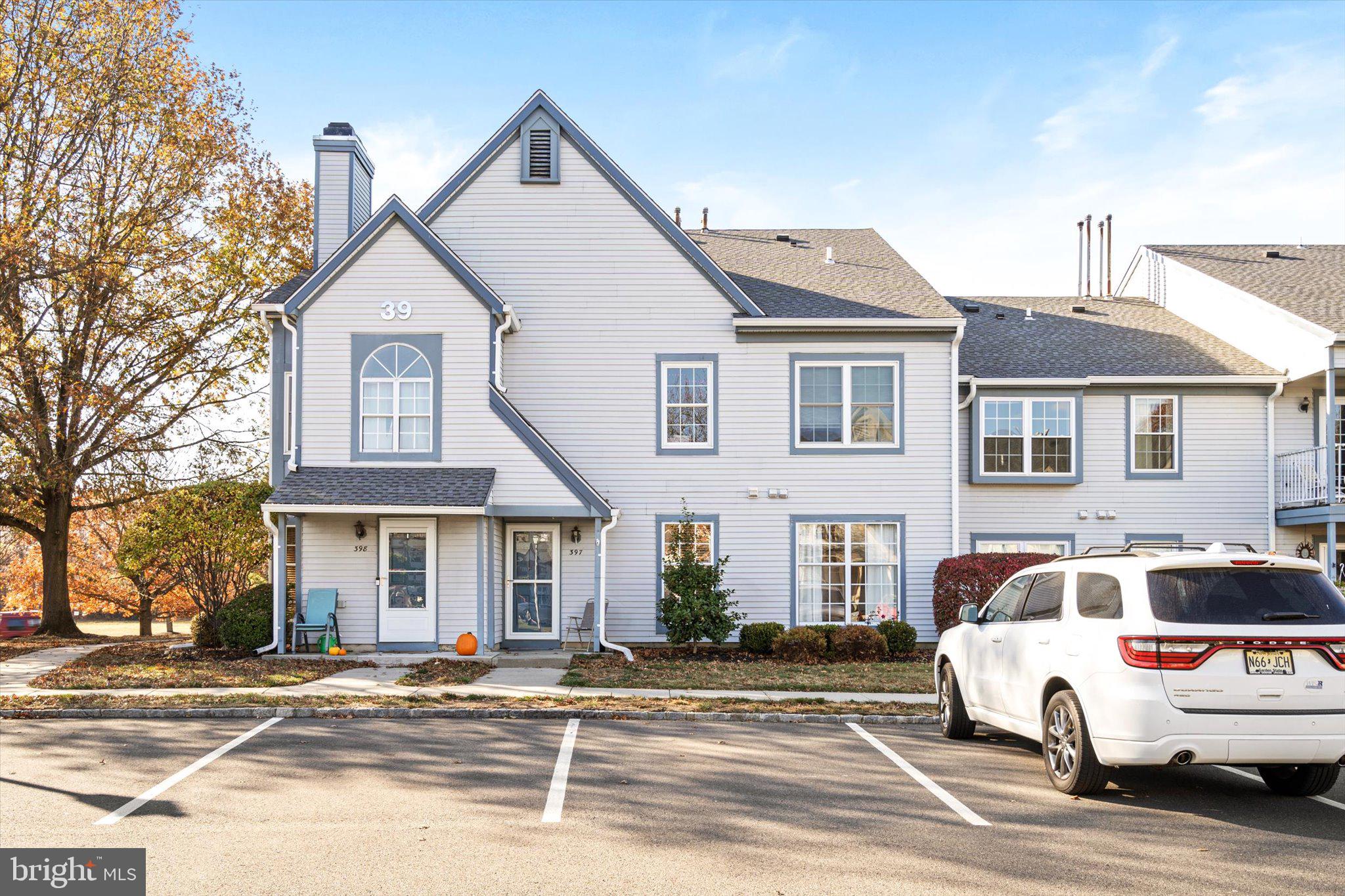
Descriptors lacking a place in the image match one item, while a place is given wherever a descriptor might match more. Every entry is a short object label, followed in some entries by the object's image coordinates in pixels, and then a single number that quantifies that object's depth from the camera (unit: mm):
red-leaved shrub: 18234
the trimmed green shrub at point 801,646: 17766
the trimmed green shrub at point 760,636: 18359
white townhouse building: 17891
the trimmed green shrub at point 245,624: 17562
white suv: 7160
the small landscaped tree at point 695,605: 18016
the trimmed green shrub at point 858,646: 17969
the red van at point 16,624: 37531
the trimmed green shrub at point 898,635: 18391
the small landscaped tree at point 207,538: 18359
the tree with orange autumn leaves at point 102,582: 35250
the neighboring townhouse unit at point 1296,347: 20000
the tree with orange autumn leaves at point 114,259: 21828
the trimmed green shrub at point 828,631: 18062
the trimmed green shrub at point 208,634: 18875
